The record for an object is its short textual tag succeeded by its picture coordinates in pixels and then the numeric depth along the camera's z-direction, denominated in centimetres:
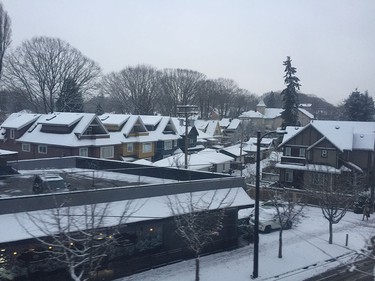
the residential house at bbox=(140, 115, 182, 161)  4803
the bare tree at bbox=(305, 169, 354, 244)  2116
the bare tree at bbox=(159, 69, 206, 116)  8169
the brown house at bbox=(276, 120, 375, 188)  3447
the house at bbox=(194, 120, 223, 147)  7123
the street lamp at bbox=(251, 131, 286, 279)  1592
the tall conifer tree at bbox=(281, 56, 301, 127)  5328
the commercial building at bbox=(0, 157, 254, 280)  1324
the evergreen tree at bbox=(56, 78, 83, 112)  5398
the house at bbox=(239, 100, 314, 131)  8952
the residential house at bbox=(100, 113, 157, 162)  4241
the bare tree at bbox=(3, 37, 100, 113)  4988
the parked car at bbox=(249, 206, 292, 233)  2267
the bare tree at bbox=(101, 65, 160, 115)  7644
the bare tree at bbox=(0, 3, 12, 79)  4562
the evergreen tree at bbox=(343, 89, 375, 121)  5684
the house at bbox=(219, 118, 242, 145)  7424
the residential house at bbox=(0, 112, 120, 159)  3584
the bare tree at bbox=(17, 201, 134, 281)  1147
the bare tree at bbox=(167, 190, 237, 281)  1525
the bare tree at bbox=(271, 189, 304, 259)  1872
